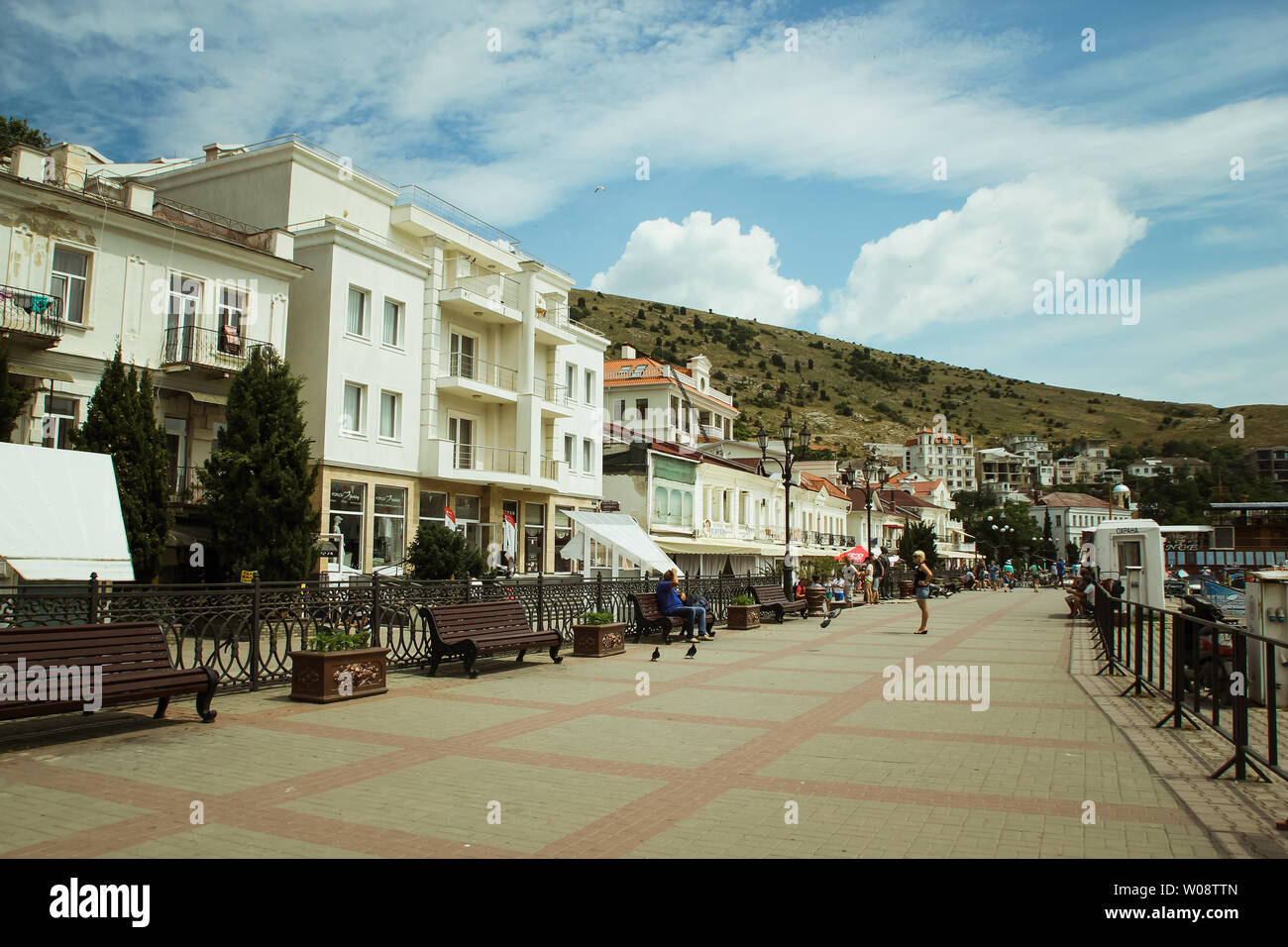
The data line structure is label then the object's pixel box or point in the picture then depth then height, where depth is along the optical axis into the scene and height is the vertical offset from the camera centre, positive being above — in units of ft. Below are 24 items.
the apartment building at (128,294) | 66.23 +21.23
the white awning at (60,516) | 43.06 +1.69
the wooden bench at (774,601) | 74.64 -3.96
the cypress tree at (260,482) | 70.69 +5.42
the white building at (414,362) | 88.58 +22.12
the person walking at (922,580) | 64.69 -1.83
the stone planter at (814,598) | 89.20 -4.34
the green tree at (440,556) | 72.90 -0.29
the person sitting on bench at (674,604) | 56.90 -3.22
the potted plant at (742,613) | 69.31 -4.57
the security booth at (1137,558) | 67.62 +0.07
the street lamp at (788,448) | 85.59 +10.81
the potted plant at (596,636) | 48.49 -4.57
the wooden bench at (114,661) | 23.25 -3.14
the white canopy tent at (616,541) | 66.23 +1.02
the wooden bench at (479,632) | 39.34 -3.74
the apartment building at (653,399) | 184.34 +33.04
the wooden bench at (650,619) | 56.03 -4.17
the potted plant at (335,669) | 32.32 -4.38
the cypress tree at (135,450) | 63.93 +7.24
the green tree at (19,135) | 98.91 +47.03
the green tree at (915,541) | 164.76 +2.93
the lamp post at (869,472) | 126.31 +12.40
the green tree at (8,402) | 59.11 +9.92
